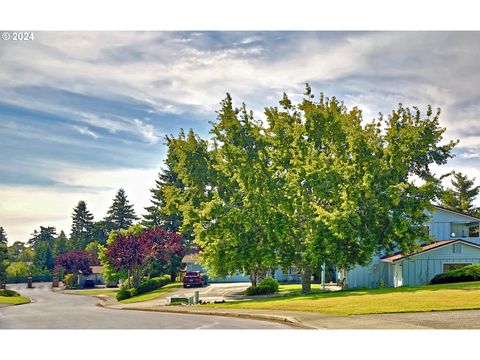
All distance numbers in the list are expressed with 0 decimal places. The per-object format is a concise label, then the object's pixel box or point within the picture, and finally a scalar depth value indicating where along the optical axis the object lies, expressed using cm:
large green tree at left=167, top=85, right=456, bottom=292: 3422
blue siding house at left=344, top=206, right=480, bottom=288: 3769
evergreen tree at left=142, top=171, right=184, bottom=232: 6391
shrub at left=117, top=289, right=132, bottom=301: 4244
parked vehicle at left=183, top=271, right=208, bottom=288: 4815
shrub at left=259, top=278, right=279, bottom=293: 3706
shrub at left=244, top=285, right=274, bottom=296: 3666
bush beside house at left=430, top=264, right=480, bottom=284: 3412
